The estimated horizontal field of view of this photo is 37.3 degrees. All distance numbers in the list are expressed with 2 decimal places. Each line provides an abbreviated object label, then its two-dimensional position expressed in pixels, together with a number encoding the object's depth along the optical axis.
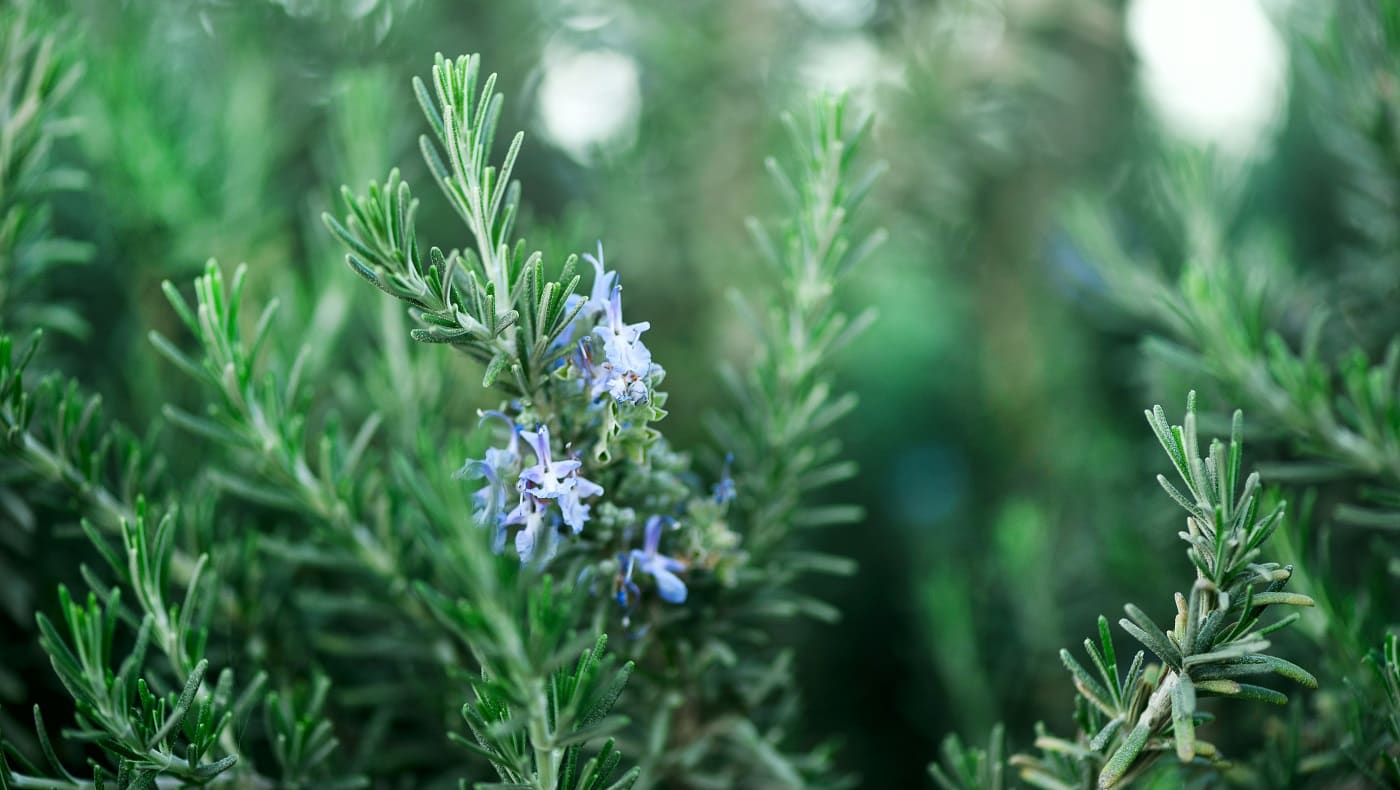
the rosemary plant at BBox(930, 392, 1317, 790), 0.27
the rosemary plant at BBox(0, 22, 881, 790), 0.28
